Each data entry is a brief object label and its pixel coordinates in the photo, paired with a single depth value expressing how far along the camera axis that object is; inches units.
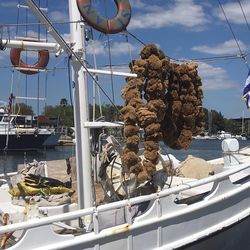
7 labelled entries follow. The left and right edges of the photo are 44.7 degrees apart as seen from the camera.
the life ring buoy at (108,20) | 199.4
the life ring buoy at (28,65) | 288.9
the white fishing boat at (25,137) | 1617.0
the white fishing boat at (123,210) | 168.0
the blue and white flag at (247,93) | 317.8
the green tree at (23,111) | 1738.1
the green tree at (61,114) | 2093.7
